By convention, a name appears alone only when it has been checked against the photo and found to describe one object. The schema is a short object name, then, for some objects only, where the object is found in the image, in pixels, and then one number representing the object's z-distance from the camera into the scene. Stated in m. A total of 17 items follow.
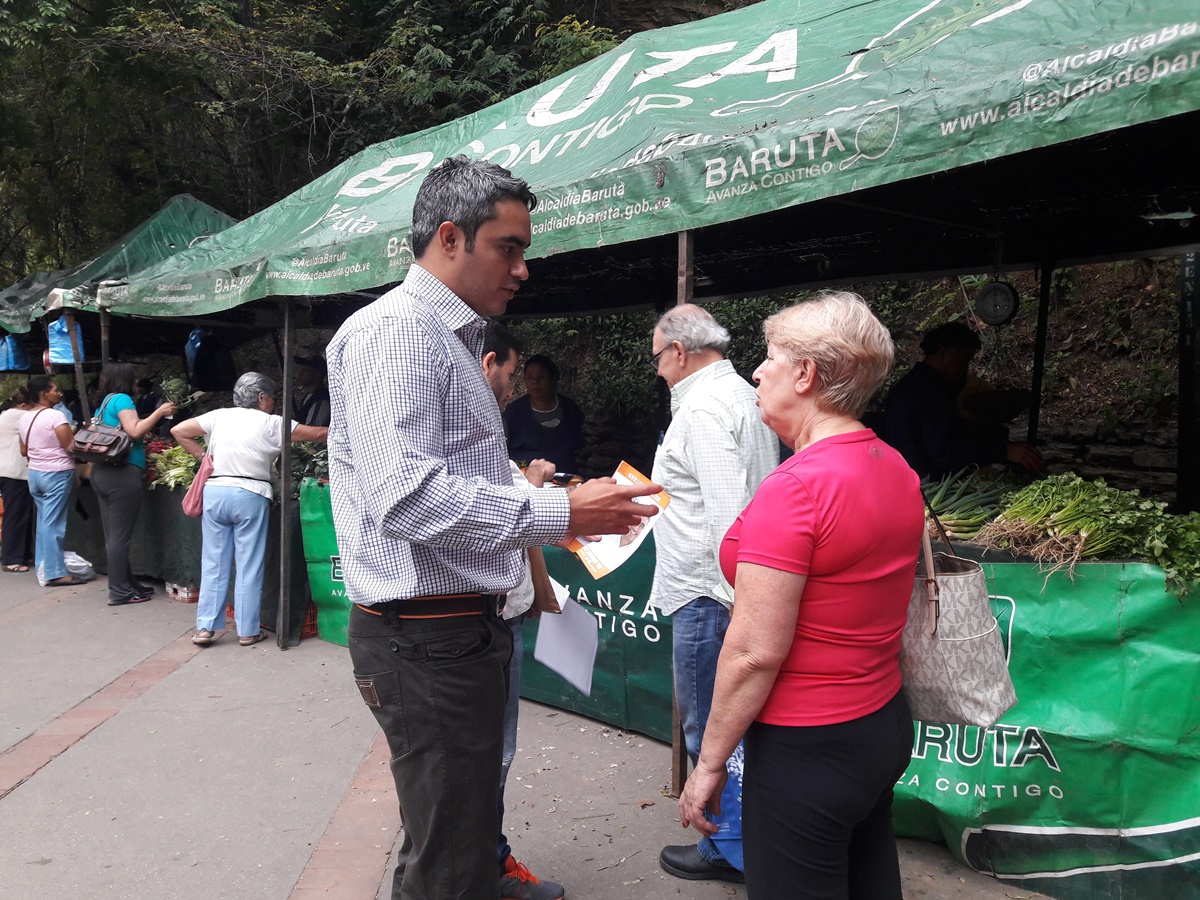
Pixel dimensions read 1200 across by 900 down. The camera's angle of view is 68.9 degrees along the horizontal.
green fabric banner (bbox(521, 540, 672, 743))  4.26
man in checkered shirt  1.79
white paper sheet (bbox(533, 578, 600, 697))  3.83
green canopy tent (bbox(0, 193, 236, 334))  9.15
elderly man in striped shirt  2.96
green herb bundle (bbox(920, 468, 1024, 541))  3.41
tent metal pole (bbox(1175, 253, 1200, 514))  5.34
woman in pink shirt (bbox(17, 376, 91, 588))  8.09
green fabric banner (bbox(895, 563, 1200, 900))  2.79
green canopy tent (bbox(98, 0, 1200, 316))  2.72
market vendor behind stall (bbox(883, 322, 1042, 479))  4.25
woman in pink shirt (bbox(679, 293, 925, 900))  1.73
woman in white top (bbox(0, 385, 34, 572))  8.70
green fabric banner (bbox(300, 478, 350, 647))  6.07
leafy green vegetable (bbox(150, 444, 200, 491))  7.39
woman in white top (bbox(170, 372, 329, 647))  6.19
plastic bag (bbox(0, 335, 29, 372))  11.69
